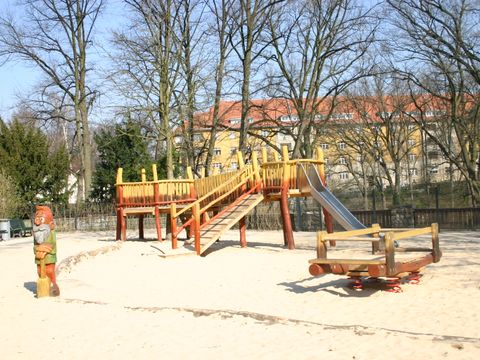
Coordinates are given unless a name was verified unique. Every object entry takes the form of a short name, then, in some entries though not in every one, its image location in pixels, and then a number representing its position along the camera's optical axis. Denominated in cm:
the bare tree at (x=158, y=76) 2705
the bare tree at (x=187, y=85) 2886
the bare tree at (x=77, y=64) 4047
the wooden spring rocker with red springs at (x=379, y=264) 973
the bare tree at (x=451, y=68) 2983
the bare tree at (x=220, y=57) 3282
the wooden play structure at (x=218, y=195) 1733
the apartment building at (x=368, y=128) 5059
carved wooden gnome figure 1094
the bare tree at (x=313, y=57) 3384
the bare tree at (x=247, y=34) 3278
